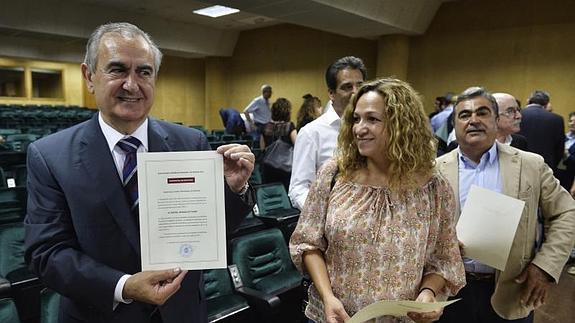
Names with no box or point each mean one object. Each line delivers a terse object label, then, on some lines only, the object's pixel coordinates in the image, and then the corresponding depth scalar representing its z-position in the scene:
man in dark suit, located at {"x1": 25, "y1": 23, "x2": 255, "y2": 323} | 1.03
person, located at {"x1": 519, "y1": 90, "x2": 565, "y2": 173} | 4.81
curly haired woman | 1.27
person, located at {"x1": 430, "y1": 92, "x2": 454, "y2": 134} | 6.32
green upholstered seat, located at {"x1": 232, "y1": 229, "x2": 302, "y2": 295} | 2.58
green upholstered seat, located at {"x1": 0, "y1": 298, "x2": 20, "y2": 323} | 1.48
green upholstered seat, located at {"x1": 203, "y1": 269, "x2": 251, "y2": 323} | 2.22
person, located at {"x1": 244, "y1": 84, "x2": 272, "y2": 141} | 7.59
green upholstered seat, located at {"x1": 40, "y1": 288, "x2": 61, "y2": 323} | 1.67
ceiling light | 11.11
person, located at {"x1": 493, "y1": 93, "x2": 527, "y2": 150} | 2.54
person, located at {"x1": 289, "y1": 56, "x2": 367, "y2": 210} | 2.12
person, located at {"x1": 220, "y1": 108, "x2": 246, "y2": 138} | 8.61
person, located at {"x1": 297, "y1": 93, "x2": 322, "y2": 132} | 3.87
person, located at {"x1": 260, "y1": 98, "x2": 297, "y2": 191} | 4.03
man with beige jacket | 1.67
